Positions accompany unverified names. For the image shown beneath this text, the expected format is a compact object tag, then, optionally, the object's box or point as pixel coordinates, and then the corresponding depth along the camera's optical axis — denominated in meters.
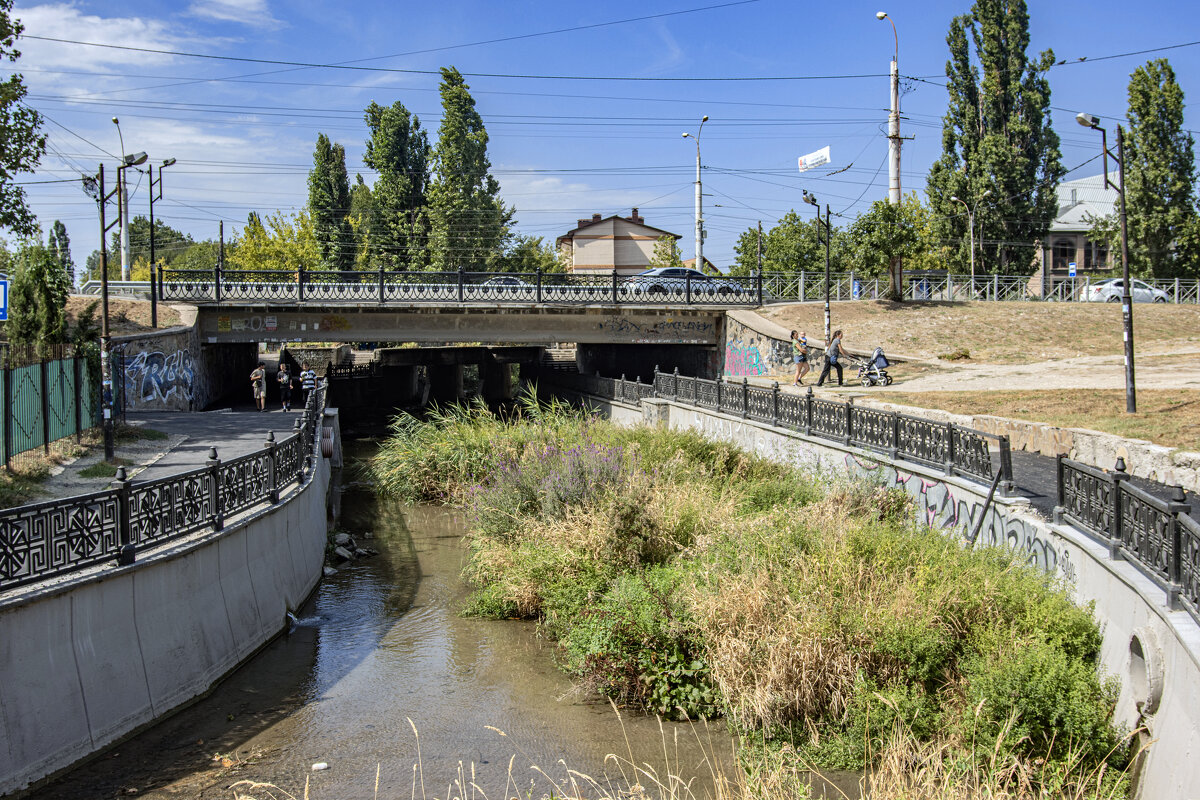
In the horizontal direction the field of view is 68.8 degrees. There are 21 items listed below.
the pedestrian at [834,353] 23.75
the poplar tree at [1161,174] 43.41
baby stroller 24.22
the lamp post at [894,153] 35.00
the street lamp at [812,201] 27.95
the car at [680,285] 33.19
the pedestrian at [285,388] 27.17
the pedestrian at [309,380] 26.81
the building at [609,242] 88.88
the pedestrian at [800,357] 24.53
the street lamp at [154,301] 27.72
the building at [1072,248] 66.00
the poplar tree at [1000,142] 45.41
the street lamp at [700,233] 42.78
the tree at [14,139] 18.95
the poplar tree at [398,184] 56.41
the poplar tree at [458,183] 51.66
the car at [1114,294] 38.97
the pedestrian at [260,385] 26.56
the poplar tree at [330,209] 62.19
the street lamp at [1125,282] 15.61
